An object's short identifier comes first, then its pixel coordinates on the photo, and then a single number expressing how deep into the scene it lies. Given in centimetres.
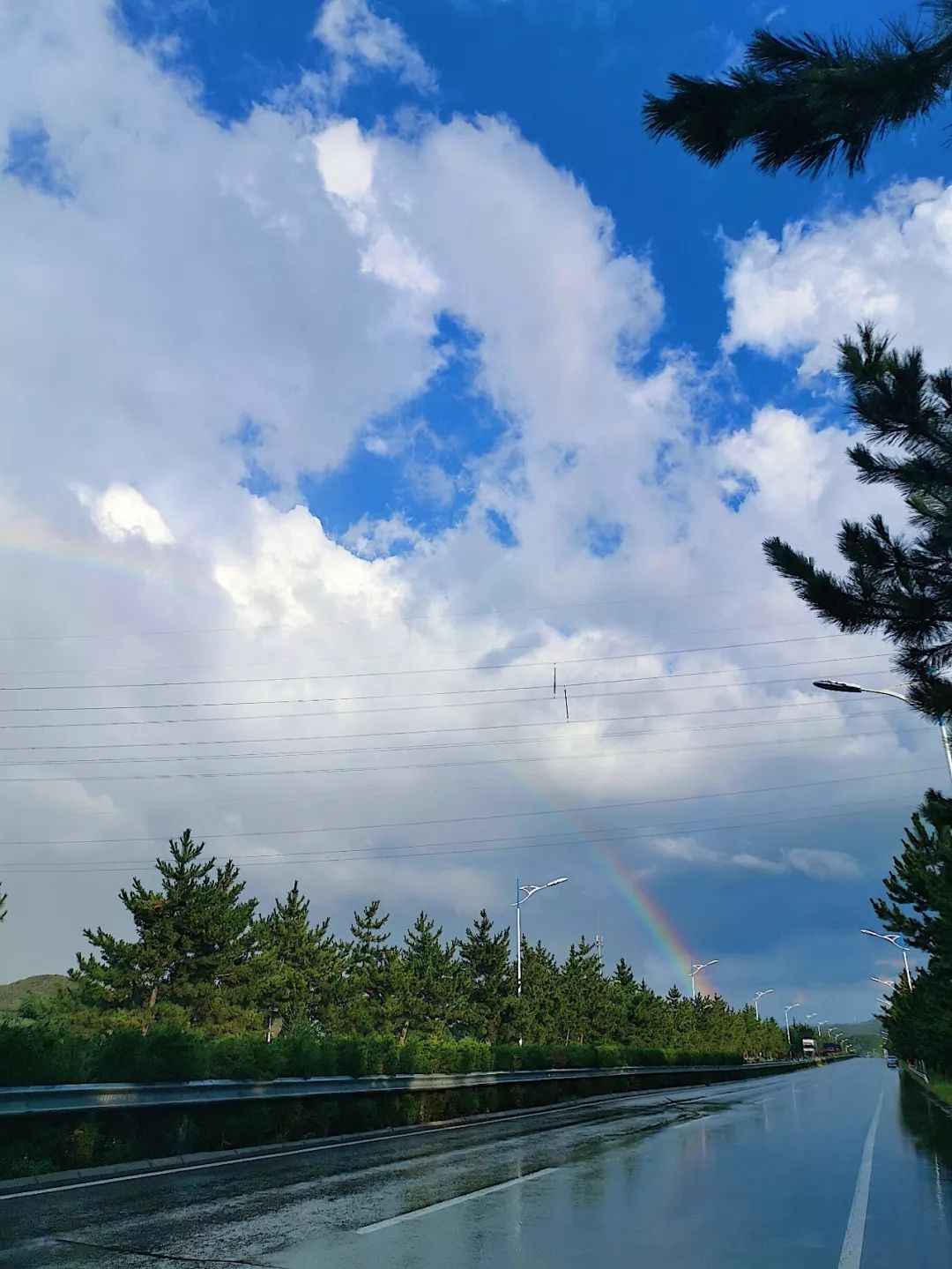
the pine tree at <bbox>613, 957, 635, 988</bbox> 11136
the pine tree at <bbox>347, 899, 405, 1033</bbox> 6450
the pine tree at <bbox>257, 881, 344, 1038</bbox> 6003
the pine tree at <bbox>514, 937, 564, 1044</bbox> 6898
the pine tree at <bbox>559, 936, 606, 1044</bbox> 8506
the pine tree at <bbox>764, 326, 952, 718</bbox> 947
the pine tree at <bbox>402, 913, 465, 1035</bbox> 6581
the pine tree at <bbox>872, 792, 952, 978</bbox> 1163
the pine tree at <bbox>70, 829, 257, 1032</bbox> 5003
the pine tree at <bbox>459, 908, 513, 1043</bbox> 6775
